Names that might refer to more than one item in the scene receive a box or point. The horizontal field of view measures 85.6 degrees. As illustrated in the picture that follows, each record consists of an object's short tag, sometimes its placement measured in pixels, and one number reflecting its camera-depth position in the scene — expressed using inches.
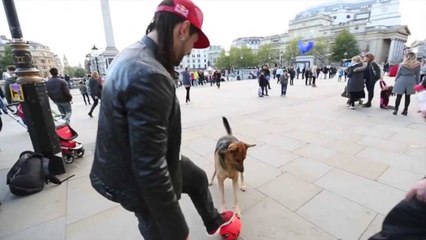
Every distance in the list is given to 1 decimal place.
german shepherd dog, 92.8
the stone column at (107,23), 1146.0
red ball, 86.4
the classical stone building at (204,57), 4879.4
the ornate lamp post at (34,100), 132.0
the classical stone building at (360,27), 3006.9
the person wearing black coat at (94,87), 368.5
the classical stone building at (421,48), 3352.6
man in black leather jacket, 36.8
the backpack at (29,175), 125.4
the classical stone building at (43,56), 3458.7
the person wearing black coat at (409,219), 47.2
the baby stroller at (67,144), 166.1
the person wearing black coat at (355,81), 313.1
